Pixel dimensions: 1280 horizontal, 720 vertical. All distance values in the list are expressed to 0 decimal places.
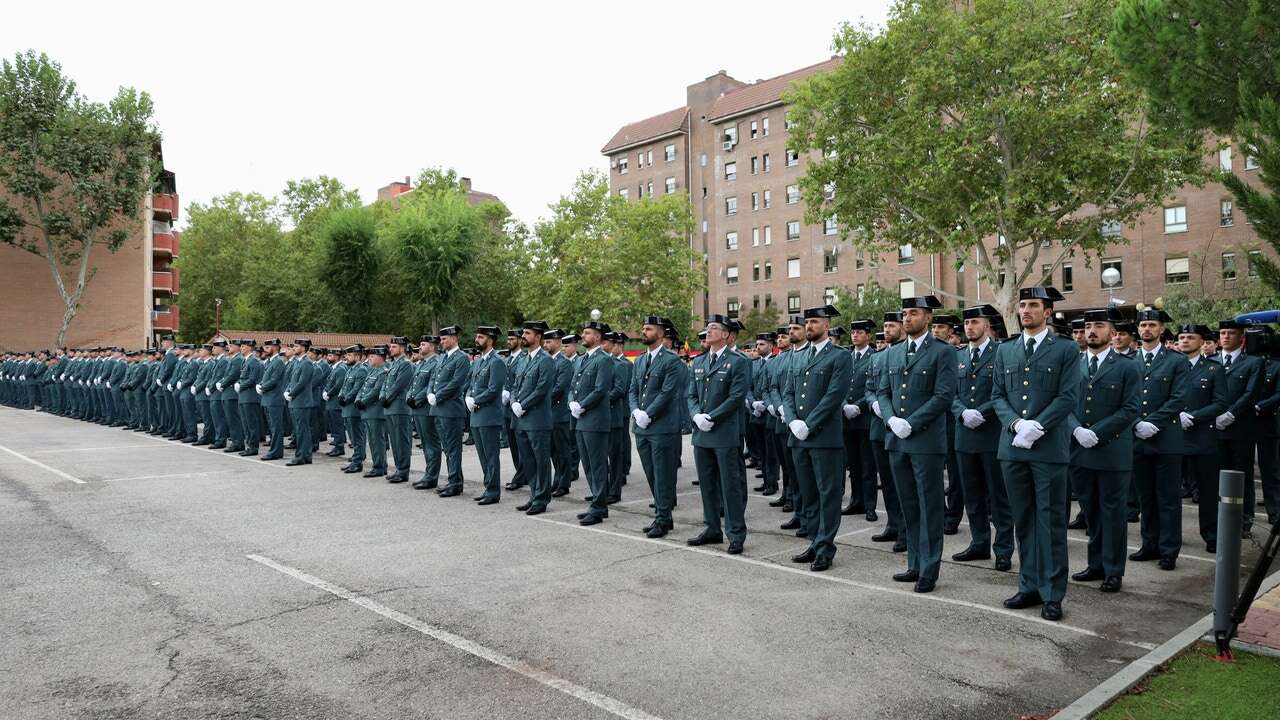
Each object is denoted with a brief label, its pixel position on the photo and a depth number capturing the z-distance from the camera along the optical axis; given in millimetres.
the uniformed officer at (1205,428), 7938
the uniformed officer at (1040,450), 5859
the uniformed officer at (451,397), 11719
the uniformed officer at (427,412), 12008
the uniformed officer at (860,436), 9820
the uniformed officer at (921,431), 6555
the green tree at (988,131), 23562
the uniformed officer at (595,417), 9625
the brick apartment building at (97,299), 42031
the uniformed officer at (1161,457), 7406
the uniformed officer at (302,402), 14586
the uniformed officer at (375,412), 13180
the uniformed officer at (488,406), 10953
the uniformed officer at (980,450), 7500
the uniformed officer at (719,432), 7883
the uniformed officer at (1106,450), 6551
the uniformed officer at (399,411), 12555
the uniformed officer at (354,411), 14000
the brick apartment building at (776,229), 41406
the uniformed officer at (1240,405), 8969
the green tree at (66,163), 36281
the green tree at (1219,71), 6207
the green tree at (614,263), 49250
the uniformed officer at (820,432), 7238
